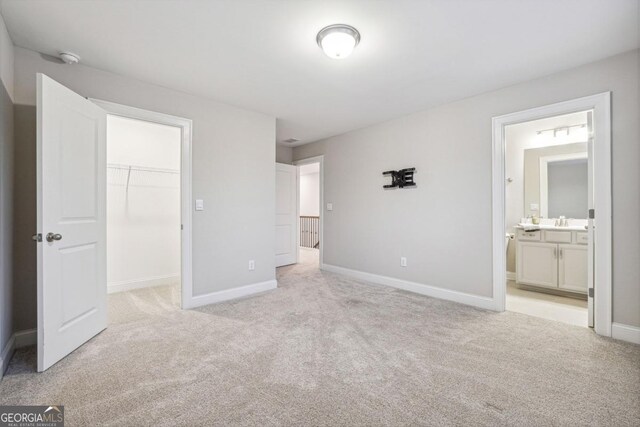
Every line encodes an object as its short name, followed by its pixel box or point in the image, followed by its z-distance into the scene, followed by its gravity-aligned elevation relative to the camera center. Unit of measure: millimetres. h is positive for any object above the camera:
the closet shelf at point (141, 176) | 3919 +524
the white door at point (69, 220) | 1986 -61
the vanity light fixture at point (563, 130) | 4098 +1226
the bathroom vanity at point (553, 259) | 3688 -619
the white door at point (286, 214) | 5648 -24
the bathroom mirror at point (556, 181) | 4195 +489
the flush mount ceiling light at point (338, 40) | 2066 +1271
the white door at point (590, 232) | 2650 -174
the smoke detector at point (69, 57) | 2412 +1308
